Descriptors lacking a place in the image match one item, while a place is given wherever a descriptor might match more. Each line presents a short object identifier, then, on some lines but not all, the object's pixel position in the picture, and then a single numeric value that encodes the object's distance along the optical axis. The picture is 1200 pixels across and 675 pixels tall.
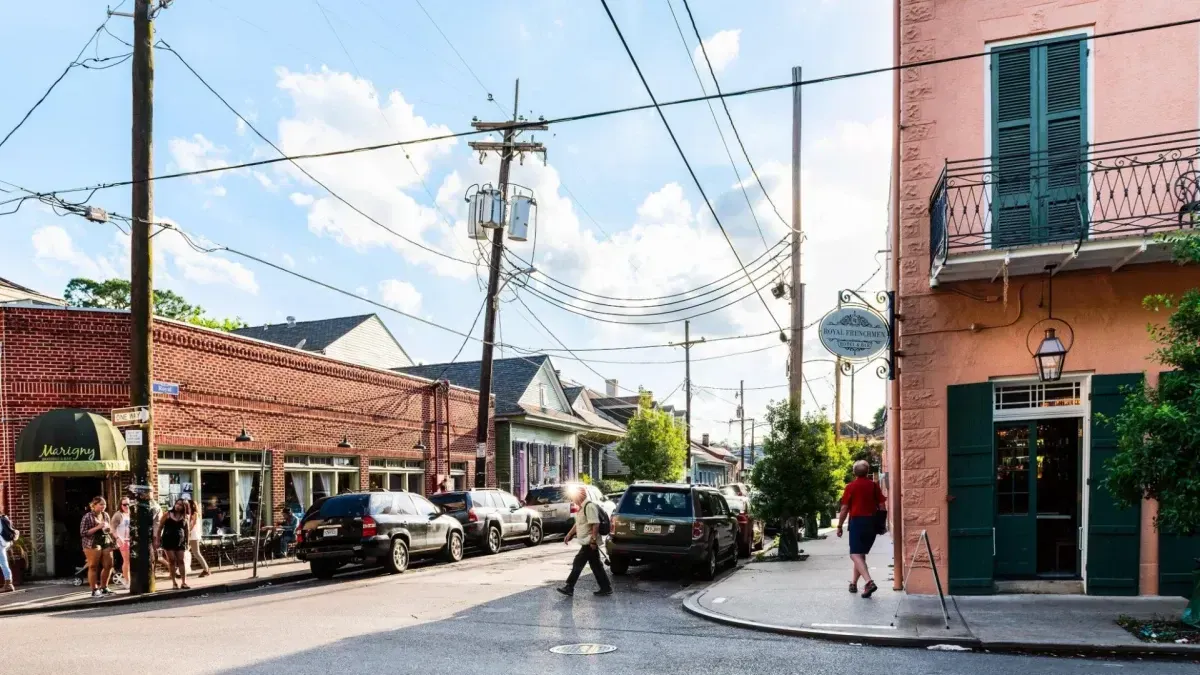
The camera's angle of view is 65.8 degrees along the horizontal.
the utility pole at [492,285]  25.20
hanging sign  12.35
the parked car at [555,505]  26.45
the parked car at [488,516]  21.44
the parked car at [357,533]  16.59
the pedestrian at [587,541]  12.91
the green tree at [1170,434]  8.56
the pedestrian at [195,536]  17.05
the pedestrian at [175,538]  15.34
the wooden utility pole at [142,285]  14.95
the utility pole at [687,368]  46.94
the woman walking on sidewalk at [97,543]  14.67
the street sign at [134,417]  15.01
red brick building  16.50
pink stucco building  10.89
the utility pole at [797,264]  18.67
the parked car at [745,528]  19.72
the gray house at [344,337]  35.97
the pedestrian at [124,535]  15.70
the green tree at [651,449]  41.44
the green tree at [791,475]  18.11
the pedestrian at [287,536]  20.59
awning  15.92
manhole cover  8.83
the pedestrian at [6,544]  15.19
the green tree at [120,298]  52.88
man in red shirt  11.86
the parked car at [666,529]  15.05
